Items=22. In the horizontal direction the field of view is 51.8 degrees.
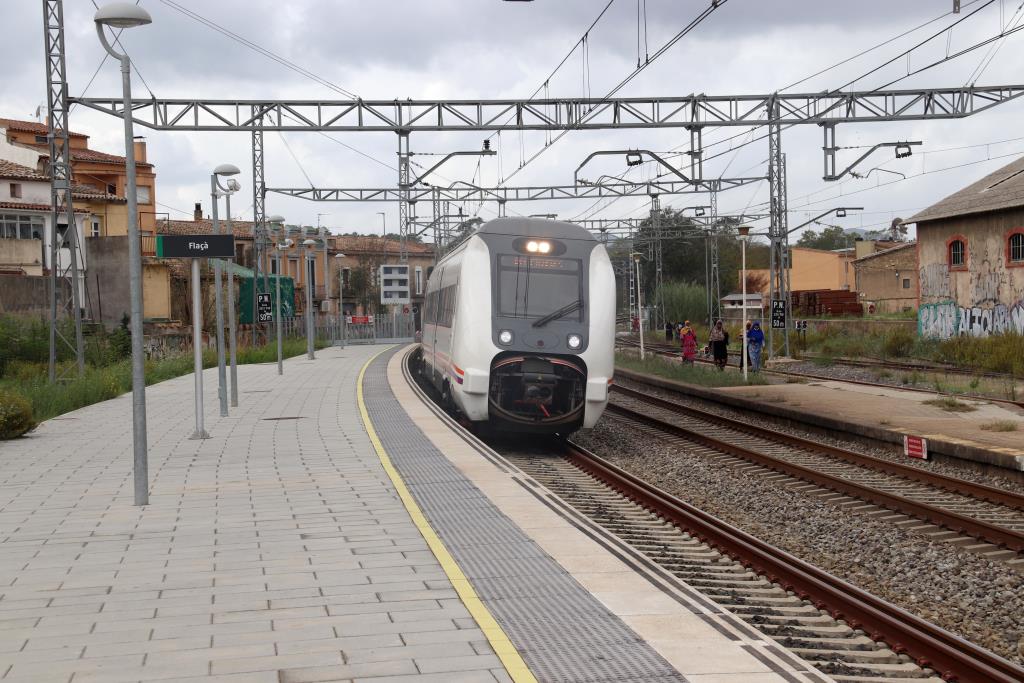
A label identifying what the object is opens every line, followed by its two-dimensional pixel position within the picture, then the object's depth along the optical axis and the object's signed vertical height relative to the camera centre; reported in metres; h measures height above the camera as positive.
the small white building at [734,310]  67.46 +0.27
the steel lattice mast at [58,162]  22.69 +3.72
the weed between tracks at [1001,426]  15.84 -1.80
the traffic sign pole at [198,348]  13.44 -0.27
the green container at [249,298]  56.88 +1.48
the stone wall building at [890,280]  71.00 +2.10
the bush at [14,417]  15.24 -1.25
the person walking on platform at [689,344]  33.56 -0.93
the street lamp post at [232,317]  18.72 +0.16
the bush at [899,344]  34.81 -1.14
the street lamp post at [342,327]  54.30 -0.21
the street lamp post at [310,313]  38.51 +0.40
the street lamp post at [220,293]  16.74 +0.54
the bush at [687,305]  62.69 +0.60
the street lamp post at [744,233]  26.10 +2.00
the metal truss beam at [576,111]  22.64 +4.50
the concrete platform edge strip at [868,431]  13.06 -1.92
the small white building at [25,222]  48.56 +5.22
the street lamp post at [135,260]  9.34 +0.61
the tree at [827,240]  128.14 +9.25
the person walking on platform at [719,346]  31.41 -0.95
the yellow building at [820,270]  91.00 +3.68
